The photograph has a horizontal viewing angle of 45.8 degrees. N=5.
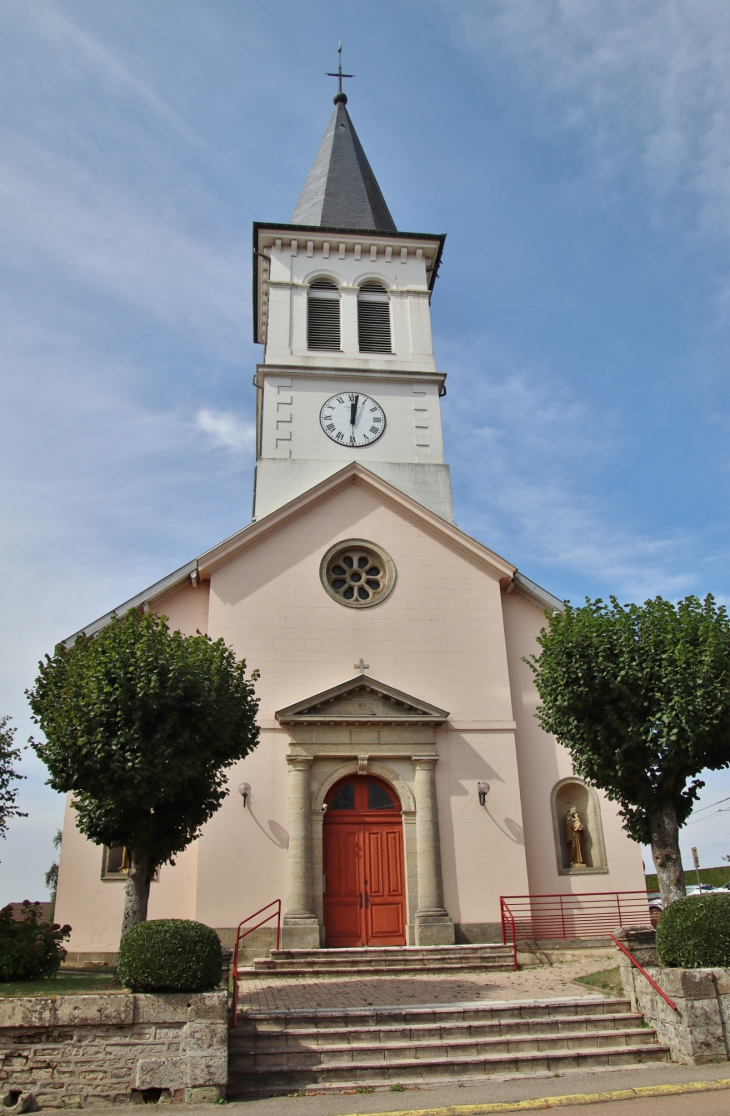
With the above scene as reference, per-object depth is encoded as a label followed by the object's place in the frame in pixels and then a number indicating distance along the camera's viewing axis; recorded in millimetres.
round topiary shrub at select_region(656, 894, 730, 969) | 9586
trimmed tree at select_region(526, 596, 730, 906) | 11969
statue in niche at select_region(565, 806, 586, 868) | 17188
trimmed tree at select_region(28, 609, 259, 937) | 10969
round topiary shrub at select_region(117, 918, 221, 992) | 8617
